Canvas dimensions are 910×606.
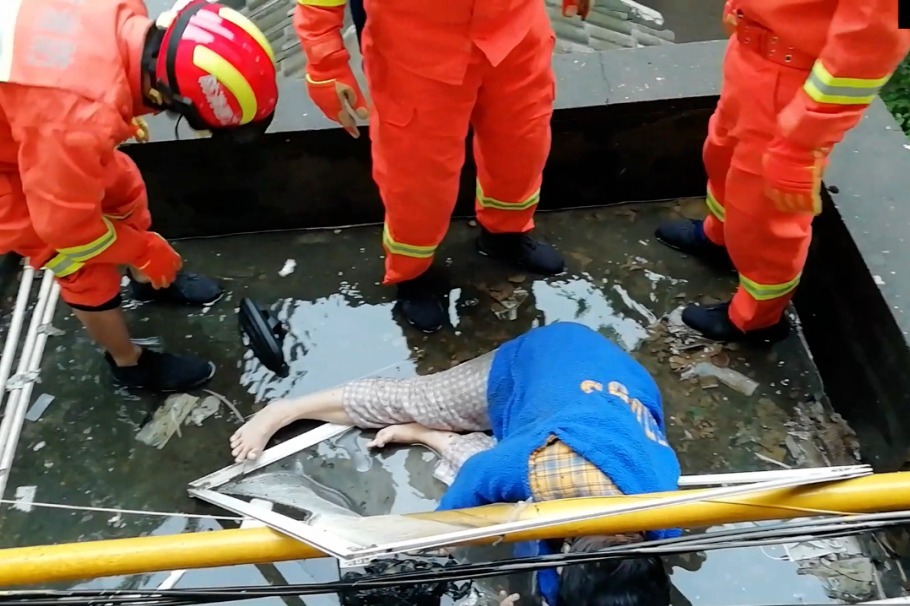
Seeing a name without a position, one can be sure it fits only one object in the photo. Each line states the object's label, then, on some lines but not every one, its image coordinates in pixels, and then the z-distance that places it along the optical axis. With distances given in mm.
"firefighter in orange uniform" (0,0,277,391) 1736
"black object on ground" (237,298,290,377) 2551
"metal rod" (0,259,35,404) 2490
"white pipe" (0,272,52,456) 2375
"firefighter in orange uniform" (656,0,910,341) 1645
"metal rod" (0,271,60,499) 2355
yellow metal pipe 1274
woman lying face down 1482
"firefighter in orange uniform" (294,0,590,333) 1931
